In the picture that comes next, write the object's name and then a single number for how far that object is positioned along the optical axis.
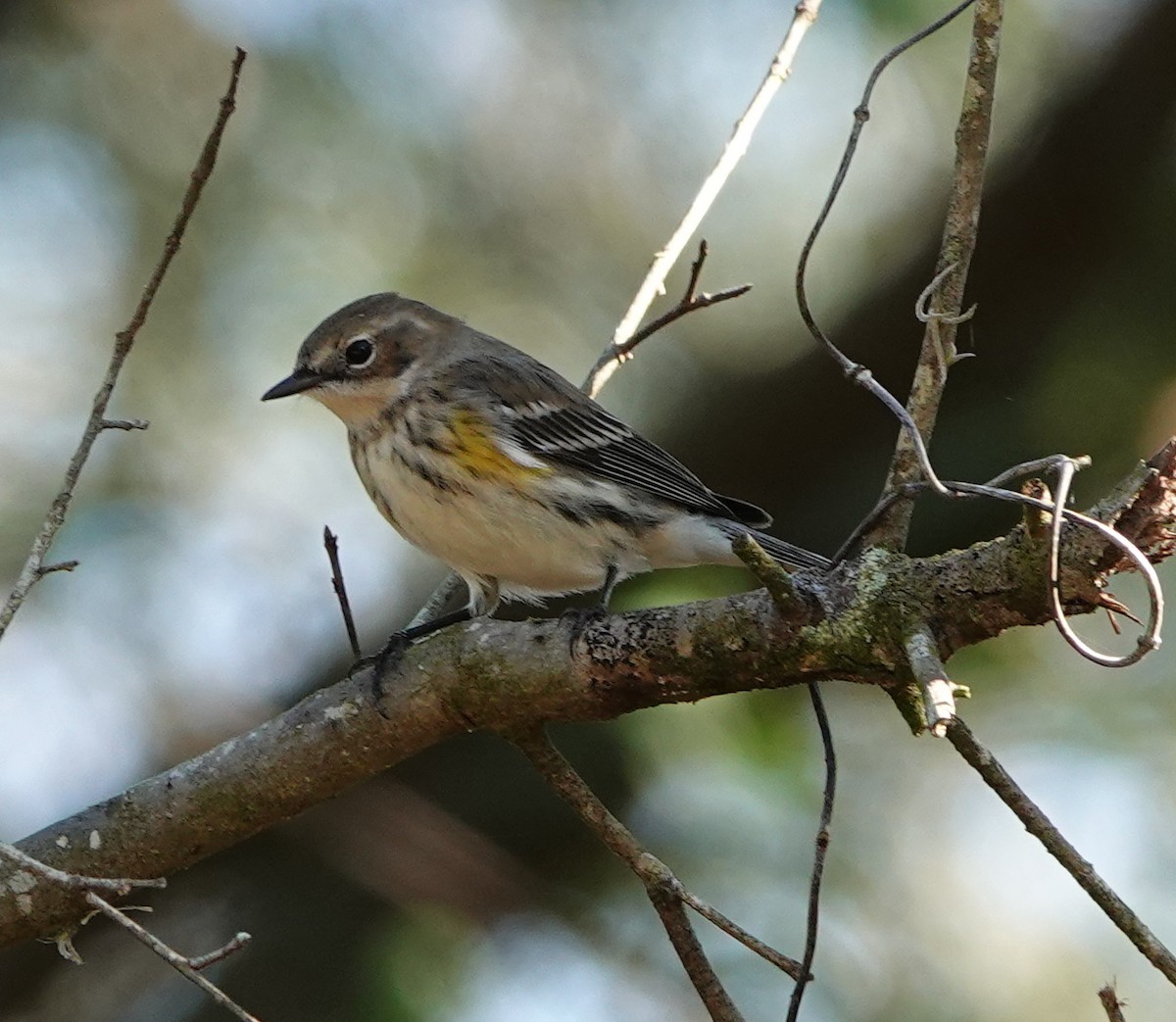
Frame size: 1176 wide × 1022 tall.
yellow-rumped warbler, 8.94
